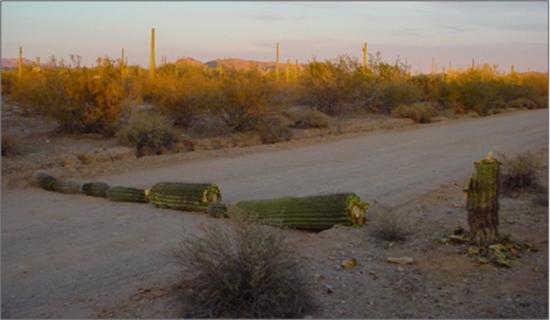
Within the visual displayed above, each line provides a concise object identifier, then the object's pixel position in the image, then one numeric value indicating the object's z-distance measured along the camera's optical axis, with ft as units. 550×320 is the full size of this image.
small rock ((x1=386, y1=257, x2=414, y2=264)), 24.97
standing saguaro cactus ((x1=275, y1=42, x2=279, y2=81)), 172.73
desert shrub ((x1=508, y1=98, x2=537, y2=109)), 142.82
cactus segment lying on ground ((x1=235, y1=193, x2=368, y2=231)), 30.55
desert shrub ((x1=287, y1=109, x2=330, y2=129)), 86.69
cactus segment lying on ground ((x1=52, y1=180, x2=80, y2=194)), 42.83
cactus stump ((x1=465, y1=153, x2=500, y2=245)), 25.40
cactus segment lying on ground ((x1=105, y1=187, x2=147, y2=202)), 39.17
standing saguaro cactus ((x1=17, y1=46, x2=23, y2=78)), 131.85
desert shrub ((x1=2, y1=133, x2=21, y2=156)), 57.11
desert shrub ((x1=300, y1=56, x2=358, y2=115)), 103.19
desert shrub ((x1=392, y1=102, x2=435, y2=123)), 102.32
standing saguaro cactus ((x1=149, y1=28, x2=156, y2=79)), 123.08
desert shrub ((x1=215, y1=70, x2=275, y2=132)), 78.47
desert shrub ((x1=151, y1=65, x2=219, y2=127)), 79.66
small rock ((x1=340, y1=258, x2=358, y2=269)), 24.55
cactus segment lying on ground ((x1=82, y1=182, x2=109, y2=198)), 41.37
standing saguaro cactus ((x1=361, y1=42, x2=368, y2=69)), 127.37
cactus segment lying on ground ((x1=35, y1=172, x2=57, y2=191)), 44.29
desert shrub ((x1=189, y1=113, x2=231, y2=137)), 76.38
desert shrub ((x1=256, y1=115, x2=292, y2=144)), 72.38
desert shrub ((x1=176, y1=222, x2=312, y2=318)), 19.52
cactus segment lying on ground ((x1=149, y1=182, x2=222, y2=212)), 35.91
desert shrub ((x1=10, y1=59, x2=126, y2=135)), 69.10
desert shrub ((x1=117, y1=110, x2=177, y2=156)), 62.18
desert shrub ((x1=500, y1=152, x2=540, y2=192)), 38.68
